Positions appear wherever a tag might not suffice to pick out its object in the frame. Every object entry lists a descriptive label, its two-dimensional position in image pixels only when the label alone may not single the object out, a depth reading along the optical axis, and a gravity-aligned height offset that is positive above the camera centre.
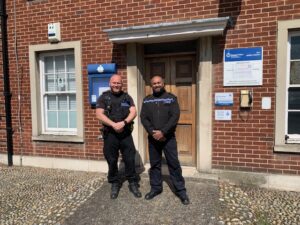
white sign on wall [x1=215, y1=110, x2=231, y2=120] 3.96 -0.28
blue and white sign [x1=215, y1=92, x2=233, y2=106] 3.92 -0.01
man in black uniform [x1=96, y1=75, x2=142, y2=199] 3.40 -0.40
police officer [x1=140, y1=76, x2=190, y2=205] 3.26 -0.40
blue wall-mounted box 4.43 +0.45
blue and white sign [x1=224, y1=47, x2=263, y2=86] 3.76 +0.54
